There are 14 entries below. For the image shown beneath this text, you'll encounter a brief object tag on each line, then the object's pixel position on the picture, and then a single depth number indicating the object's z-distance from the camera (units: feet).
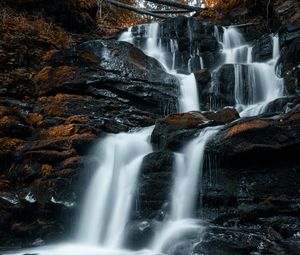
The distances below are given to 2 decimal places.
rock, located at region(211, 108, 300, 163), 21.79
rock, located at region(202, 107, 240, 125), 27.71
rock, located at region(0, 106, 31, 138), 28.68
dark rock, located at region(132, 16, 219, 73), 43.97
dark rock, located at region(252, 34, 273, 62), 40.75
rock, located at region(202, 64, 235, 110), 36.22
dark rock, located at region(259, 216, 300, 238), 18.70
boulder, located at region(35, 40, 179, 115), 35.19
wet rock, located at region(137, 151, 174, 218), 22.81
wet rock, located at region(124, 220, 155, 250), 20.21
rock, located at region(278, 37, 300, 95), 34.99
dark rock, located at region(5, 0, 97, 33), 49.75
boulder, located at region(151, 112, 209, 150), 25.21
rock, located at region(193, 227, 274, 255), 16.81
